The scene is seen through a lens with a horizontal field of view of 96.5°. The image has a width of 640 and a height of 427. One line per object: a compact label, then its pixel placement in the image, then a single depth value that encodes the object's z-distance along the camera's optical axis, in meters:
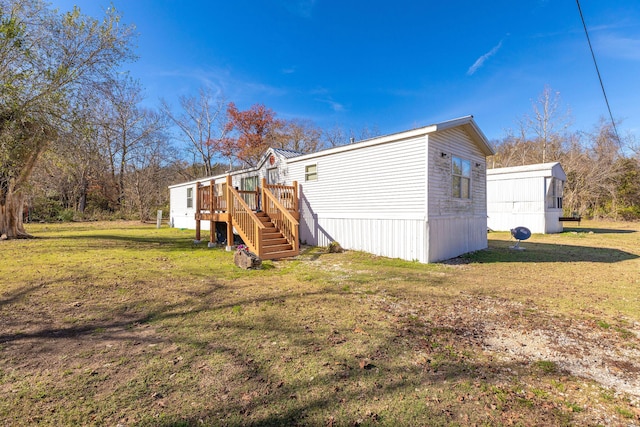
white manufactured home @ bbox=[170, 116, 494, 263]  7.74
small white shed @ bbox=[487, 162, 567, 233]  14.73
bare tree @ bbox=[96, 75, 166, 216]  24.81
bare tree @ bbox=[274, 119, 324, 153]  27.16
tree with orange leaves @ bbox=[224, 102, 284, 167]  26.30
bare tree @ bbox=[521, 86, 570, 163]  23.69
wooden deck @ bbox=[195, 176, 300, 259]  8.39
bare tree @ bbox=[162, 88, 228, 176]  27.61
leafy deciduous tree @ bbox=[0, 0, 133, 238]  7.69
